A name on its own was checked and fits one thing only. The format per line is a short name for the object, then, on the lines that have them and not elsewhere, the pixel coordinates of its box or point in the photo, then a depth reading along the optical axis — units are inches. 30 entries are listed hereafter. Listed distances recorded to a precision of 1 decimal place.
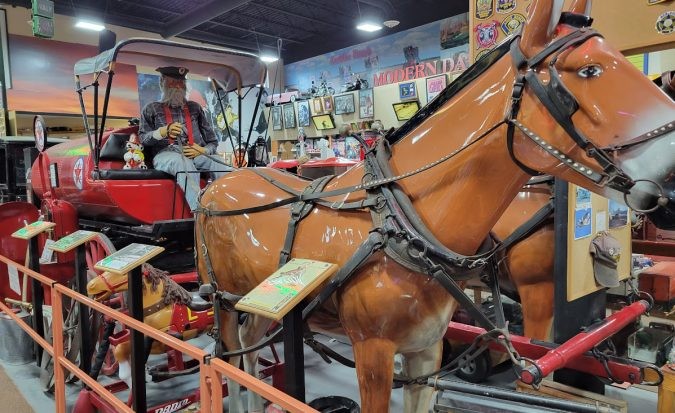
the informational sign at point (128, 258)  92.7
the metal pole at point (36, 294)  146.9
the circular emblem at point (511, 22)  115.3
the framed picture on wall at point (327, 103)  329.7
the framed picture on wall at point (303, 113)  347.3
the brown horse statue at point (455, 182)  51.1
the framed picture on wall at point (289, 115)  359.6
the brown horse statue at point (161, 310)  122.8
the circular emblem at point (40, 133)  178.4
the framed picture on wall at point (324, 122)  331.0
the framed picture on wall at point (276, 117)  370.6
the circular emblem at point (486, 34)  120.9
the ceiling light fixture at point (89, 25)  420.8
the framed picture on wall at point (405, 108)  286.0
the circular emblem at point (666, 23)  92.7
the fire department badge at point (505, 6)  117.0
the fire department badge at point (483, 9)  121.3
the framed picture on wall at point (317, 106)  334.6
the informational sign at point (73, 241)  113.7
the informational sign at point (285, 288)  56.1
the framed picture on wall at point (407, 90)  285.3
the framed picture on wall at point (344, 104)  319.3
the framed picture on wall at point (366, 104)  307.9
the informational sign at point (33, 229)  138.5
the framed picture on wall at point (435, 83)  271.3
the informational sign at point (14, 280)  169.9
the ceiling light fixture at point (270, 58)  538.6
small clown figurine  162.2
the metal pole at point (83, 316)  115.6
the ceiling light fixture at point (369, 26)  410.0
